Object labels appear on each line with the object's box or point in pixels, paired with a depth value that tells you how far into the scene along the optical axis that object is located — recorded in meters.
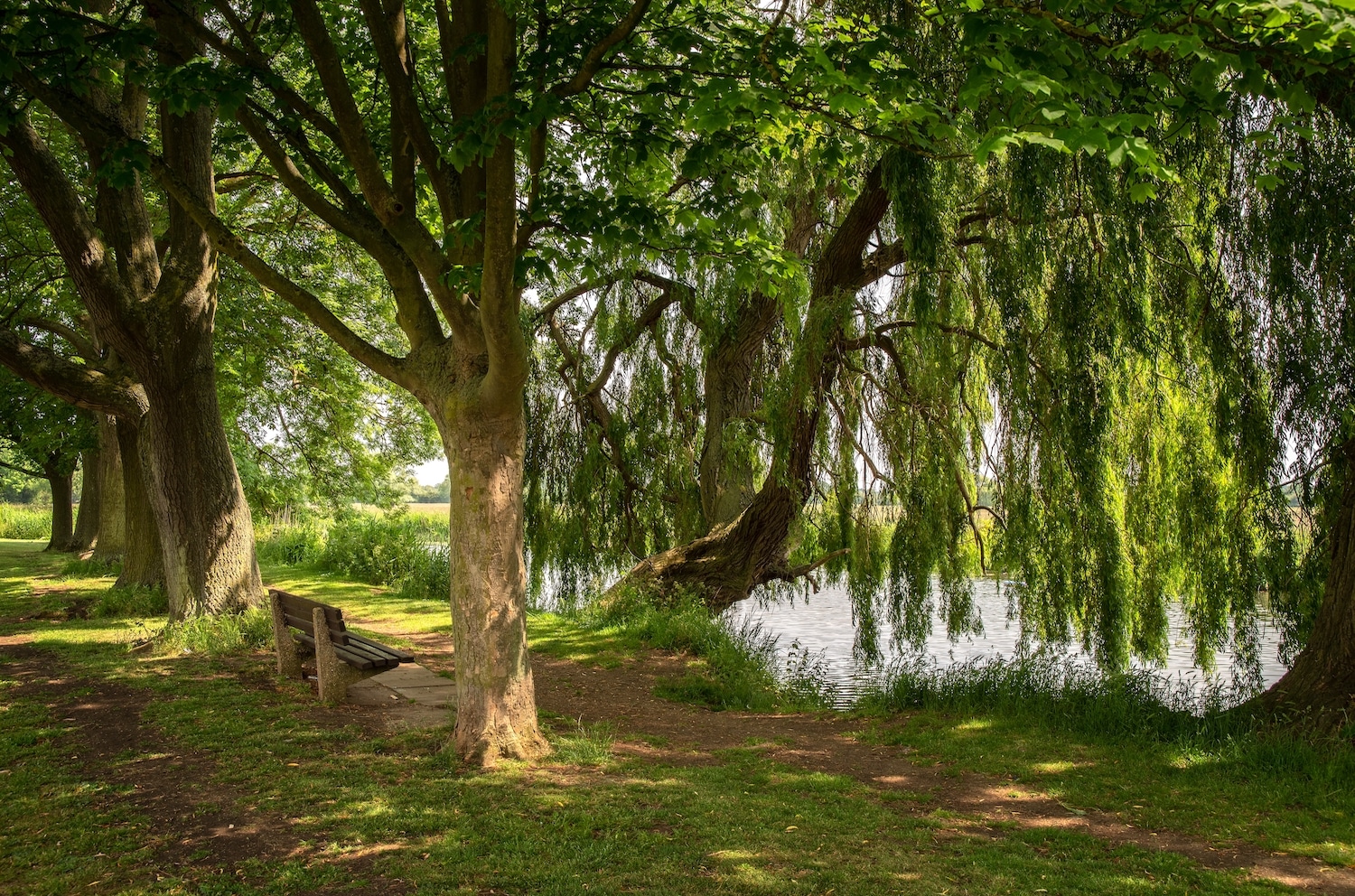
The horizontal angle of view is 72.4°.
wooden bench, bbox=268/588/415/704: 6.90
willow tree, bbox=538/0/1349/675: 6.70
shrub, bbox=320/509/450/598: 15.18
